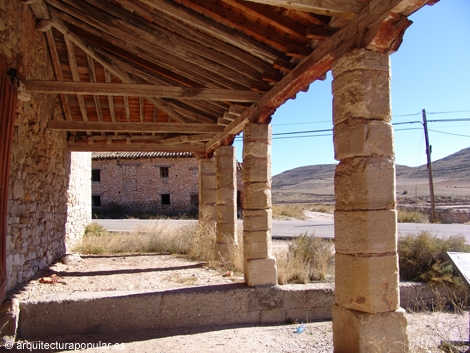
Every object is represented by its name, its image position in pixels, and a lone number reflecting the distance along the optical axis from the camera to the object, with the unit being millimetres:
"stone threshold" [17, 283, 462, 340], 4988
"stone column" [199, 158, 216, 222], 10283
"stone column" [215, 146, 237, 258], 8547
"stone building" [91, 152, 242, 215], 23281
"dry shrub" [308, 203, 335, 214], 31125
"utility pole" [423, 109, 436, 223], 18531
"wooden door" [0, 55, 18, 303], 4648
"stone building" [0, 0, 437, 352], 3400
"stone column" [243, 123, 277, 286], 5891
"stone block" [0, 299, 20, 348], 4556
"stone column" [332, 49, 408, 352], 3346
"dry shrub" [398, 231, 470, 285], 6914
